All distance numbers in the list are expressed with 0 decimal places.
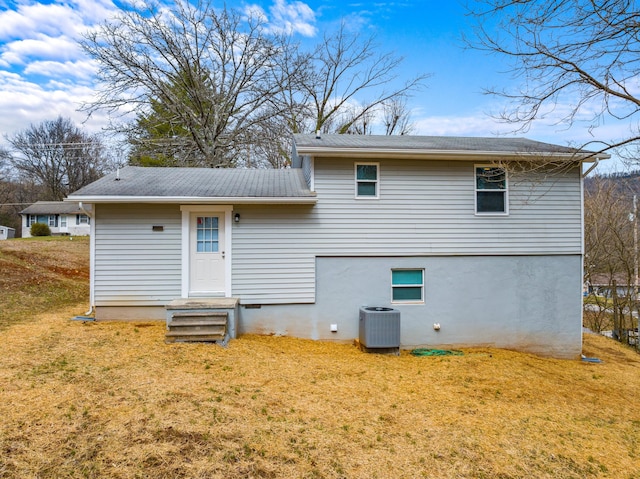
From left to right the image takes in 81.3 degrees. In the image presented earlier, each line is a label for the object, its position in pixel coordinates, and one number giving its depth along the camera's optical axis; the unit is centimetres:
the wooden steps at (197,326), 669
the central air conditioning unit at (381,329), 757
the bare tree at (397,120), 2345
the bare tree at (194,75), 1714
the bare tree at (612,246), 1648
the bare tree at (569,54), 538
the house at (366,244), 777
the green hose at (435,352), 790
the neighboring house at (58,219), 3450
